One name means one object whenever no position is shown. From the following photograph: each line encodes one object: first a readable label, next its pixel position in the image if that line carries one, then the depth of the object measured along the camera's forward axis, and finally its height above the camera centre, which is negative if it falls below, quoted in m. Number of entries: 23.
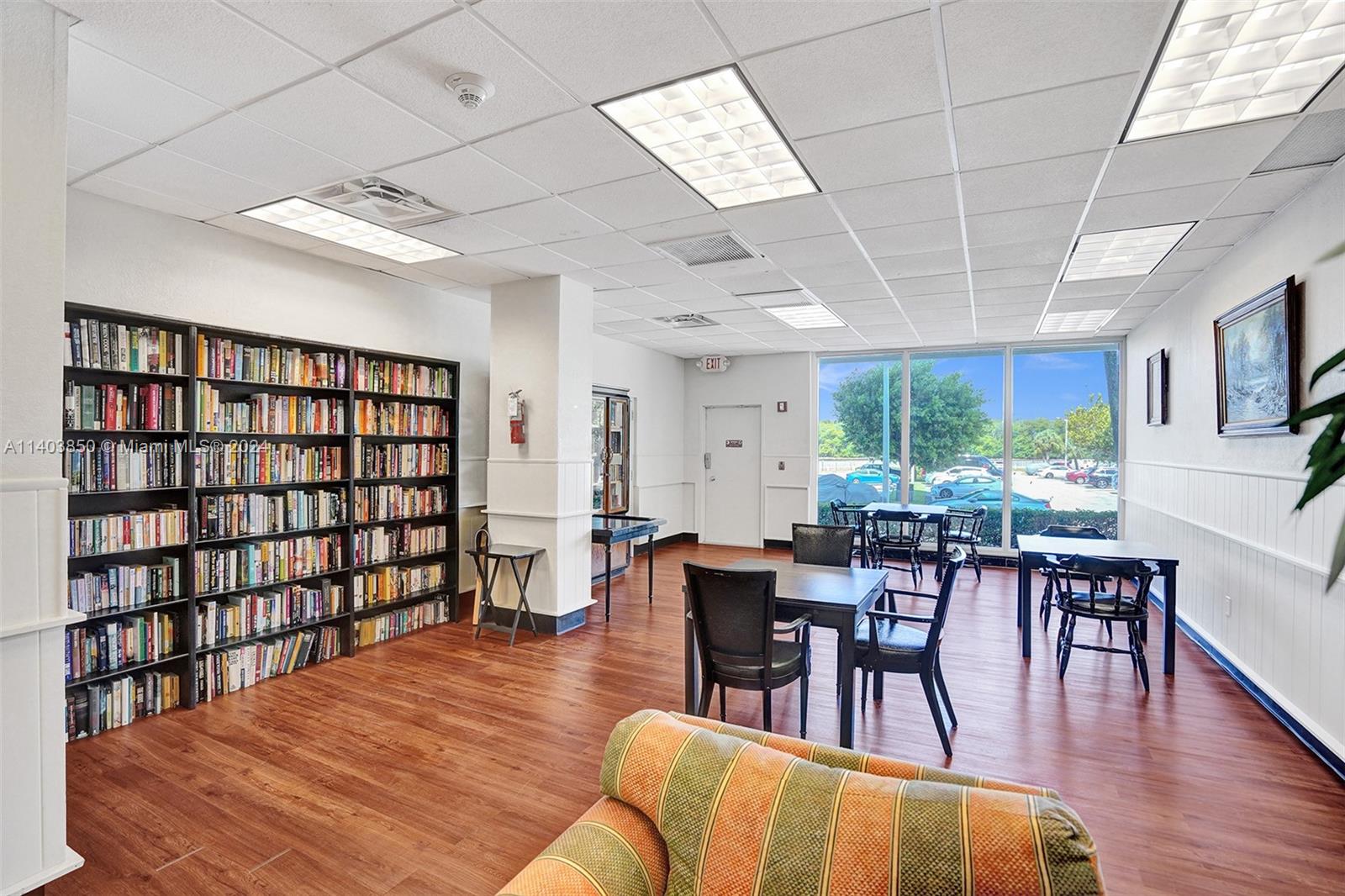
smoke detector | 2.38 +1.36
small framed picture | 5.88 +0.56
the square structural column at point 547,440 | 5.23 +0.08
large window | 8.02 +0.21
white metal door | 9.62 -0.40
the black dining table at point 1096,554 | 4.18 -0.73
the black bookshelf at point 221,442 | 3.59 -0.04
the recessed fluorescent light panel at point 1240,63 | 2.08 +1.38
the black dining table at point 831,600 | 3.04 -0.73
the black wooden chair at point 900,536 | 6.91 -0.95
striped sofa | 1.07 -0.70
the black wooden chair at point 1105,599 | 4.02 -0.99
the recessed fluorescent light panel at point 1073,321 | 6.54 +1.37
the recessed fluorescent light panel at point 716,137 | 2.53 +1.39
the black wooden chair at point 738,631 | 2.95 -0.85
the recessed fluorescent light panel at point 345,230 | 3.80 +1.42
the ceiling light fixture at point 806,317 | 6.34 +1.37
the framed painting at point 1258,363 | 3.40 +0.51
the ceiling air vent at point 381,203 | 3.45 +1.40
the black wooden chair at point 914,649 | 3.17 -1.01
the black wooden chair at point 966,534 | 7.13 -0.97
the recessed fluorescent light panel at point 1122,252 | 4.07 +1.36
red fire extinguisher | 5.30 +0.25
